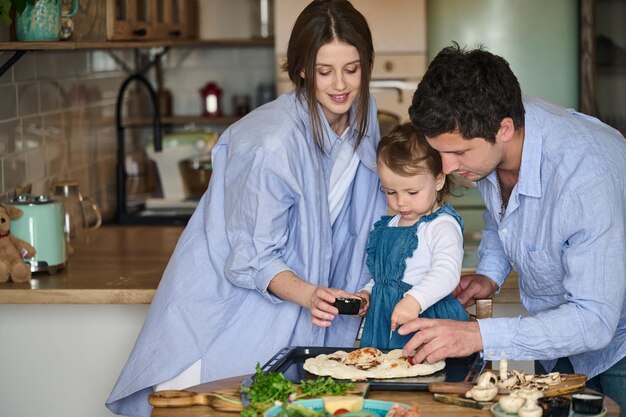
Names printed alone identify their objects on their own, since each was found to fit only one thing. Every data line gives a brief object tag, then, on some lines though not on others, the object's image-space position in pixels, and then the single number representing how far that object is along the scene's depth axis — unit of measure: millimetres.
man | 2742
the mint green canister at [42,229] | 3592
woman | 3041
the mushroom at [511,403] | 2495
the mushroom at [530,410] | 2464
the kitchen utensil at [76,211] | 3938
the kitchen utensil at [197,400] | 2581
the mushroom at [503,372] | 2636
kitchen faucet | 4934
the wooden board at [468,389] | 2561
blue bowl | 2527
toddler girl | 3082
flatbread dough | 2694
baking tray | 2658
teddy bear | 3539
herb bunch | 2543
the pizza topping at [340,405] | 2511
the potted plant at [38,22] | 3674
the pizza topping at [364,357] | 2744
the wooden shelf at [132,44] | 3609
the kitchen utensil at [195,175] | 5261
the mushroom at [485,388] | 2561
